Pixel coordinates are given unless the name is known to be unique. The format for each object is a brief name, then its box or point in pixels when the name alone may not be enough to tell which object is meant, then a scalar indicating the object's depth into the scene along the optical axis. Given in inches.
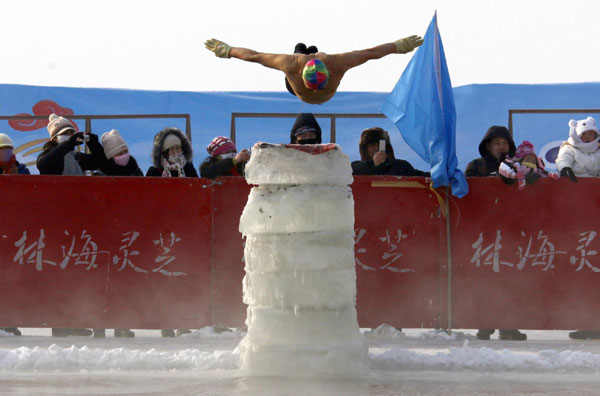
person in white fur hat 749.1
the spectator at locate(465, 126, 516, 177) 752.6
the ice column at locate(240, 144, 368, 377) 487.0
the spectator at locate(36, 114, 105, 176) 733.8
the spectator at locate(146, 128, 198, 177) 750.9
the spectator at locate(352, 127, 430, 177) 752.6
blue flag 730.3
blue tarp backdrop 1103.1
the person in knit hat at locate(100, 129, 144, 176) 763.8
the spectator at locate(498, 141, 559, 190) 720.3
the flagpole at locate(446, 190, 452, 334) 714.5
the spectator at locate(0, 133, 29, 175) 756.7
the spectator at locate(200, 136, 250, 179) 725.0
